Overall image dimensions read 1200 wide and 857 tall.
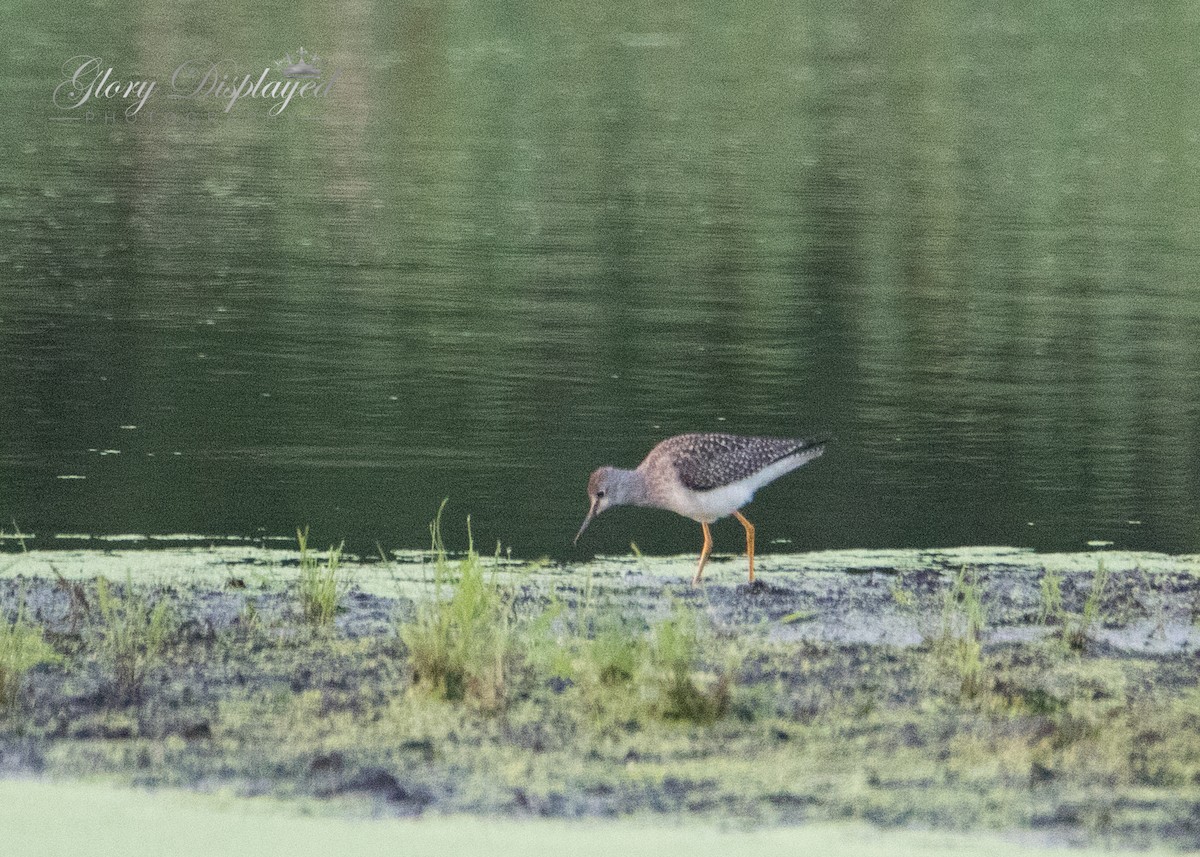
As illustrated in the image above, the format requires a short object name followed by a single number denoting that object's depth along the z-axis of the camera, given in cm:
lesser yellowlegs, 2086
